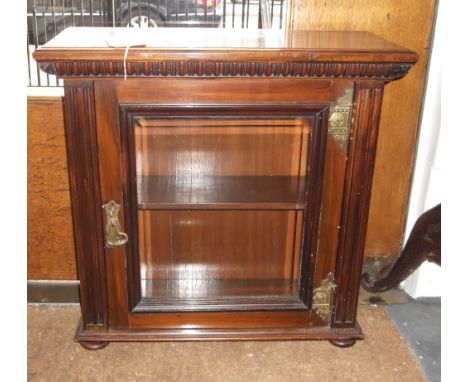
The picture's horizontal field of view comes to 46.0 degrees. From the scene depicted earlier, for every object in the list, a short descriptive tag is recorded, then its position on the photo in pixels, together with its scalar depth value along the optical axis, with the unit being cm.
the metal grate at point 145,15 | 166
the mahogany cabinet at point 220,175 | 120
